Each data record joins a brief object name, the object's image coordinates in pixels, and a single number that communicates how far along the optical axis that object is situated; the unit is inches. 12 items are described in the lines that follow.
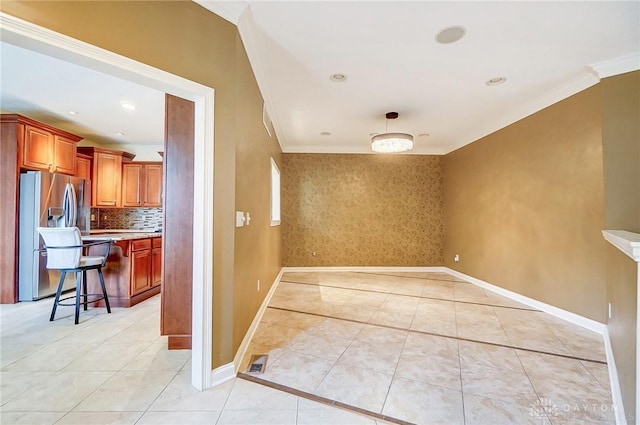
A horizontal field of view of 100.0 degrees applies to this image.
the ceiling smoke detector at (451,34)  85.0
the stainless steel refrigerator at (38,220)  143.5
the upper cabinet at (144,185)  209.9
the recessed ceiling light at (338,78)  114.0
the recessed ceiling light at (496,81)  116.4
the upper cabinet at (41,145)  141.1
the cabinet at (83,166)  183.5
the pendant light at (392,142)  151.9
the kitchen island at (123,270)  134.7
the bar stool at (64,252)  116.3
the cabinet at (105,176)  195.9
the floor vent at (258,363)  81.5
